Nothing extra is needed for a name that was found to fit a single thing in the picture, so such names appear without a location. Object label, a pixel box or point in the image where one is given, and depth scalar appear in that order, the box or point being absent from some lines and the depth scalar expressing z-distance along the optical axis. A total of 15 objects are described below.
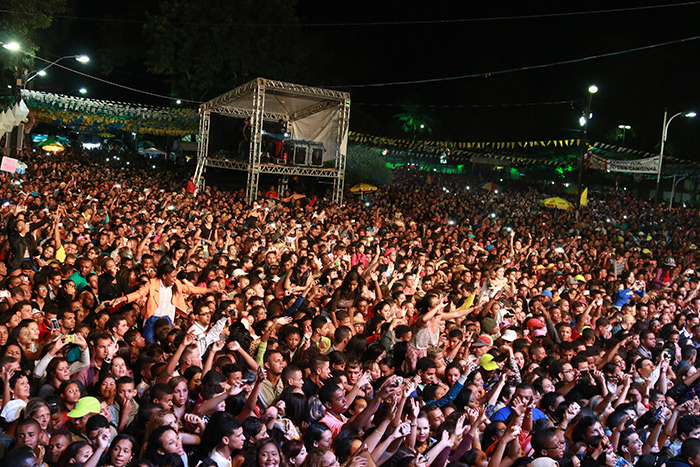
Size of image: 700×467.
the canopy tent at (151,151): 40.28
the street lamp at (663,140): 22.52
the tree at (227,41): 32.47
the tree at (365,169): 25.78
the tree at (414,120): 56.66
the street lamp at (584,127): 20.55
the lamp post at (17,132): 17.11
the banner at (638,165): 22.77
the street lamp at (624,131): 41.69
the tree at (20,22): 24.52
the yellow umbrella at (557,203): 23.14
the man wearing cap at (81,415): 4.19
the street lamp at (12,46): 14.90
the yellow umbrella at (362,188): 23.45
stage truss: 19.70
